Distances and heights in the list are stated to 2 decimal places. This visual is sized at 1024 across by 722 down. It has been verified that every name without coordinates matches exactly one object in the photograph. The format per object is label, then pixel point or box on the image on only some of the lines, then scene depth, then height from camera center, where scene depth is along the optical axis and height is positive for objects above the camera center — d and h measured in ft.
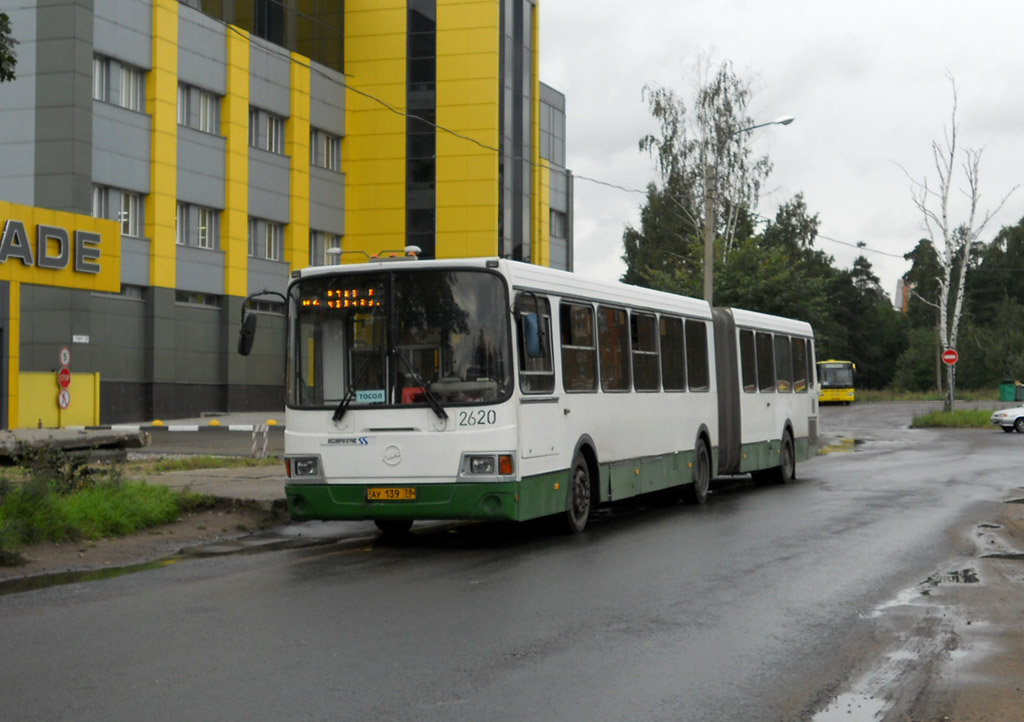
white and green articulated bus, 39.96 +1.45
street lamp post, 107.04 +17.23
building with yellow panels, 129.80 +31.93
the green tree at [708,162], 182.50 +39.32
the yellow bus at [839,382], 274.36 +10.58
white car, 150.71 +1.15
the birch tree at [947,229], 164.76 +25.15
